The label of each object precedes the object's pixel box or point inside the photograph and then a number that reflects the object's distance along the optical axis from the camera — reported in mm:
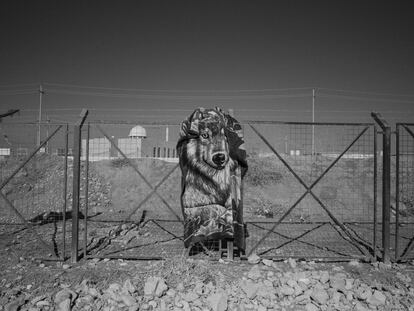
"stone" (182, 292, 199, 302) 4520
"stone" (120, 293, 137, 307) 4359
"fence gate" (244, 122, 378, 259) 6867
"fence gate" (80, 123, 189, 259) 7012
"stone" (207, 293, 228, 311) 4367
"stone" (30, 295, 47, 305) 4380
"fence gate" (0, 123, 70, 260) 6598
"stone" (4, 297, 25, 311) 4205
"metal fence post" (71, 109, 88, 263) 5914
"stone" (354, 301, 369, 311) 4371
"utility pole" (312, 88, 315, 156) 24325
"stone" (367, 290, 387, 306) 4477
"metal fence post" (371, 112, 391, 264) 5977
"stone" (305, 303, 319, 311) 4391
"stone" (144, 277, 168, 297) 4582
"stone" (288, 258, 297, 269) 5883
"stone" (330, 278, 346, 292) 4719
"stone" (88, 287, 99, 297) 4555
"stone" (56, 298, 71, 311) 4223
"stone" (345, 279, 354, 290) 4781
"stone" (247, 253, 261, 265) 6054
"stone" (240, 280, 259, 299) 4598
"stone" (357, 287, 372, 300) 4554
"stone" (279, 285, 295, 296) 4684
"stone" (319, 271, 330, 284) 4883
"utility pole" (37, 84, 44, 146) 30569
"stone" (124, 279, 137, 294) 4594
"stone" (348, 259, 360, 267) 6004
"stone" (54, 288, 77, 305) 4367
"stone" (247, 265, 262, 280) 5139
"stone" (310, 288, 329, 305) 4488
